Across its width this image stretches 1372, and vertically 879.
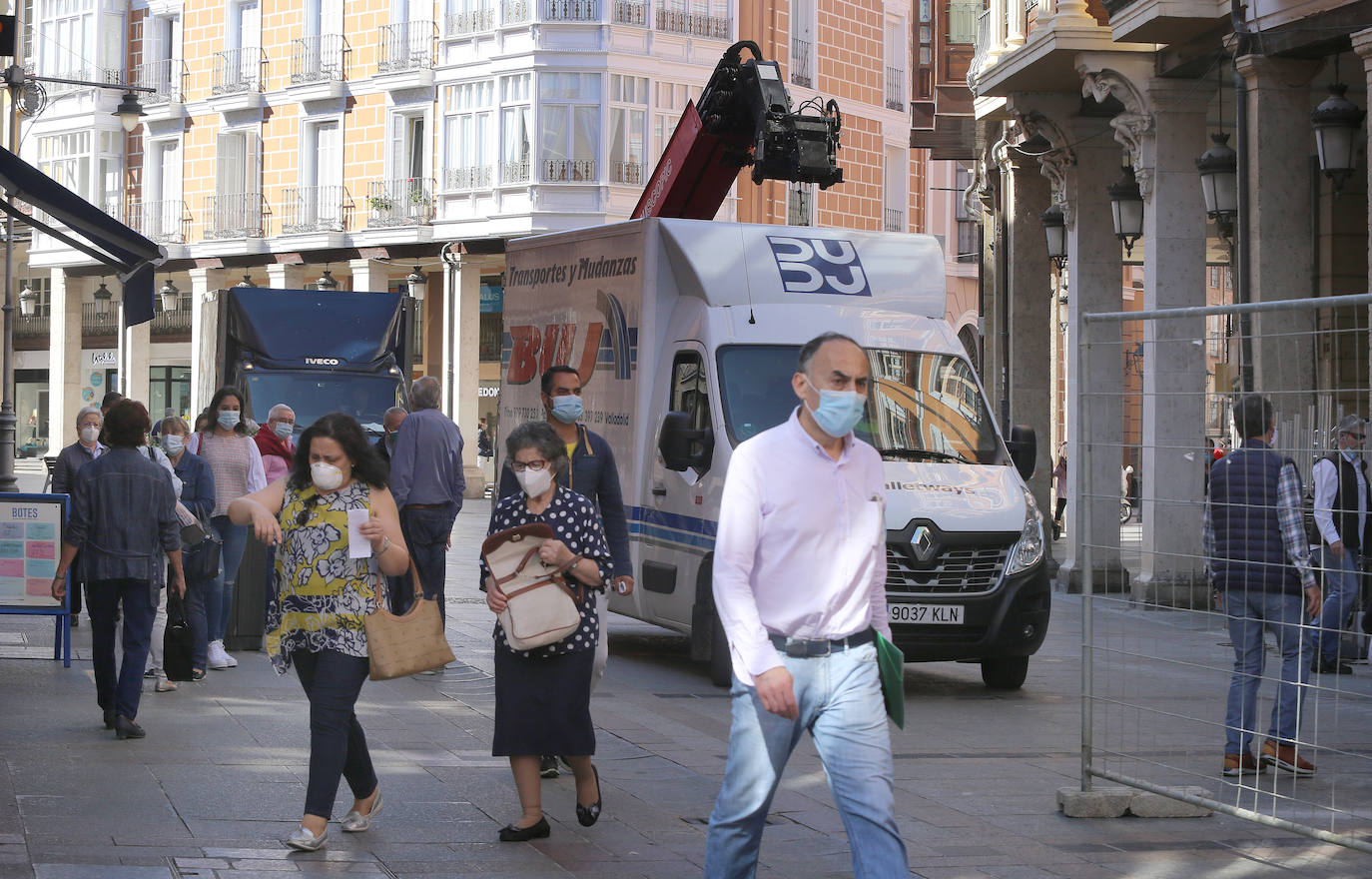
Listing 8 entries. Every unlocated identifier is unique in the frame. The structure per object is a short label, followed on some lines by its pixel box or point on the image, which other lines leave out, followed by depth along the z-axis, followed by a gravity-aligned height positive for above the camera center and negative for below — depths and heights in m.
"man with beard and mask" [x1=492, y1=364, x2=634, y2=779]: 8.77 +0.01
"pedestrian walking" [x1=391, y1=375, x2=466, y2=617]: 13.15 -0.12
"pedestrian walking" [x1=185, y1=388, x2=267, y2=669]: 13.39 -0.03
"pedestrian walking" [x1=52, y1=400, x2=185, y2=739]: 9.88 -0.39
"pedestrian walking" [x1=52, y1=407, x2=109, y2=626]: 14.03 +0.09
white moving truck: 12.34 +0.42
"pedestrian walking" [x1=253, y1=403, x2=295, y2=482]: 14.77 +0.17
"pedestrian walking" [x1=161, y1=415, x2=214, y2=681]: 12.43 -0.22
